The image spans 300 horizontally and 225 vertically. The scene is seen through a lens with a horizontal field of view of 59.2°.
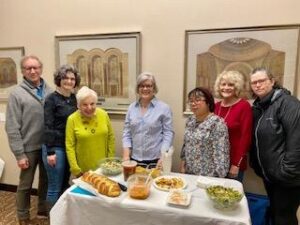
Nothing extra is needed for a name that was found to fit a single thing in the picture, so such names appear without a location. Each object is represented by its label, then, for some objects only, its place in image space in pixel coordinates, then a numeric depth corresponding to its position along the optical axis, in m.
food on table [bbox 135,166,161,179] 1.72
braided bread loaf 1.48
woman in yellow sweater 2.00
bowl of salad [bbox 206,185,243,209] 1.32
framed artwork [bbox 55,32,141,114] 2.51
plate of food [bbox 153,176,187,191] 1.57
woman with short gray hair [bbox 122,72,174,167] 2.11
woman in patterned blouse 1.72
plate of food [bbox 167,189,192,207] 1.37
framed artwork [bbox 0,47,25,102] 2.91
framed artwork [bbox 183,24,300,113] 2.12
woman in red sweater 1.91
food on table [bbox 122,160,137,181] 1.67
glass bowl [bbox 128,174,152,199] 1.45
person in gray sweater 2.23
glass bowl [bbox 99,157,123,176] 1.77
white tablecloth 1.32
